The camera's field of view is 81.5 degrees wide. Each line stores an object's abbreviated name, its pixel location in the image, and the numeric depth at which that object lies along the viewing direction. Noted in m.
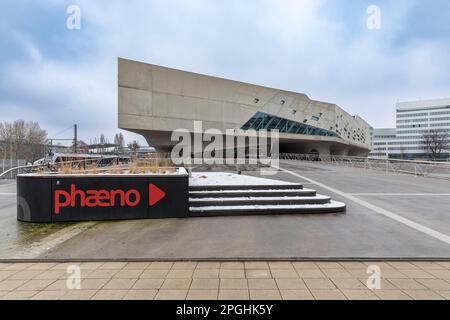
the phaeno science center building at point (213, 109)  29.70
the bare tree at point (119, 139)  105.88
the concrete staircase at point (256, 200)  7.07
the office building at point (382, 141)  114.19
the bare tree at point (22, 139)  55.94
